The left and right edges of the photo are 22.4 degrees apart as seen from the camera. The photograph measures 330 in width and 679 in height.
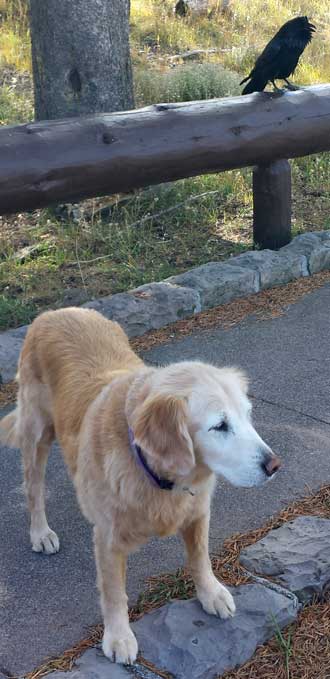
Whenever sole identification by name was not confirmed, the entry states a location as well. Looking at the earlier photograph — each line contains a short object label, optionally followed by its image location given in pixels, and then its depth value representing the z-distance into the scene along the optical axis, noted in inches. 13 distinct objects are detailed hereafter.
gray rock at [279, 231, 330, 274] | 269.0
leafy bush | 390.6
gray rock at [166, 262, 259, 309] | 243.4
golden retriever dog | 100.3
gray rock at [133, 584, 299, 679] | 107.7
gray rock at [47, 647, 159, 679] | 106.7
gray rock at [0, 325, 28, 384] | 200.1
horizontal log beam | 218.4
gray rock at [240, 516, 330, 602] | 122.3
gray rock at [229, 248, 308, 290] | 257.0
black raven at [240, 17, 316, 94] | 276.8
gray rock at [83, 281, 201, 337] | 224.5
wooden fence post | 276.8
